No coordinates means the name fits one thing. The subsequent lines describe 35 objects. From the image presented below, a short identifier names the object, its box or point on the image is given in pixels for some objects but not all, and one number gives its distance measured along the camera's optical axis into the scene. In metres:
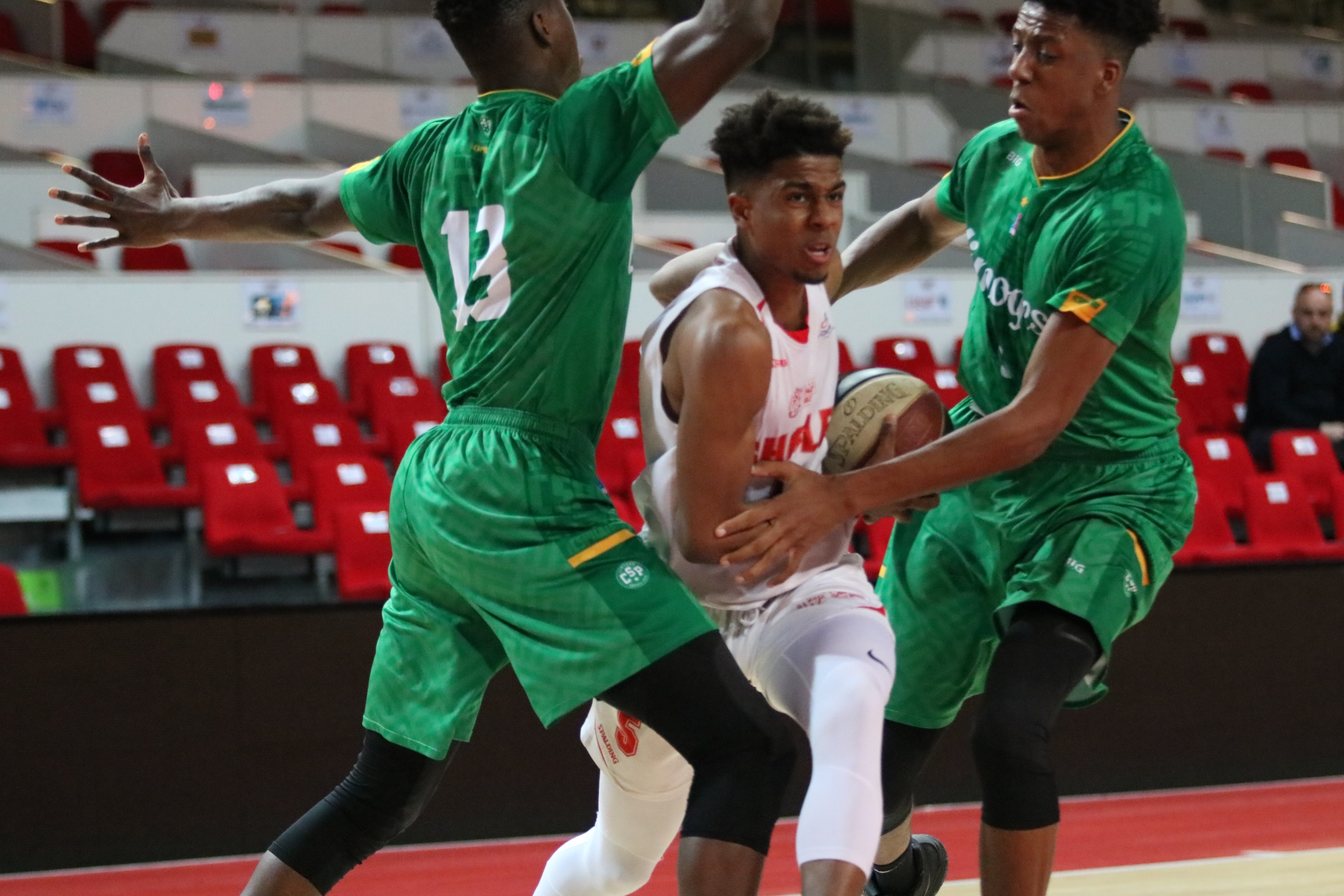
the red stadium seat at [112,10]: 23.75
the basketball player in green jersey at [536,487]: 4.55
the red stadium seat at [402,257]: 19.05
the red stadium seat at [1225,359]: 18.12
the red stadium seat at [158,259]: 17.33
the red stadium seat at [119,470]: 13.59
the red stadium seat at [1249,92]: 28.27
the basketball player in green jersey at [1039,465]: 5.14
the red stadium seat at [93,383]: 14.57
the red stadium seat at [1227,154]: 24.92
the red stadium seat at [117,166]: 20.14
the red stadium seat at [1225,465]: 15.04
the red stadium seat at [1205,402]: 17.47
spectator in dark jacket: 15.69
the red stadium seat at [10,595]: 9.84
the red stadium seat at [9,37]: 23.08
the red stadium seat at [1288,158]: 25.64
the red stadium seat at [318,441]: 14.23
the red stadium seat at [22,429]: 14.00
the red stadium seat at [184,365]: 15.46
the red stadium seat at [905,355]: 17.09
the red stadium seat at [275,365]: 15.74
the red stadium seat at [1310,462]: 15.18
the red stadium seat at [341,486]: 13.02
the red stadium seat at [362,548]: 11.71
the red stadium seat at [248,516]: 12.84
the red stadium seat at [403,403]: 15.08
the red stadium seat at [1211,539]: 13.84
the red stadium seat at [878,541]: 12.46
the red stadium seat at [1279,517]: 14.23
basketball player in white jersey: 4.71
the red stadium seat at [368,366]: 15.79
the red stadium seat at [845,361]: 16.31
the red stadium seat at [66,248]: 17.30
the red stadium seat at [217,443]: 13.95
